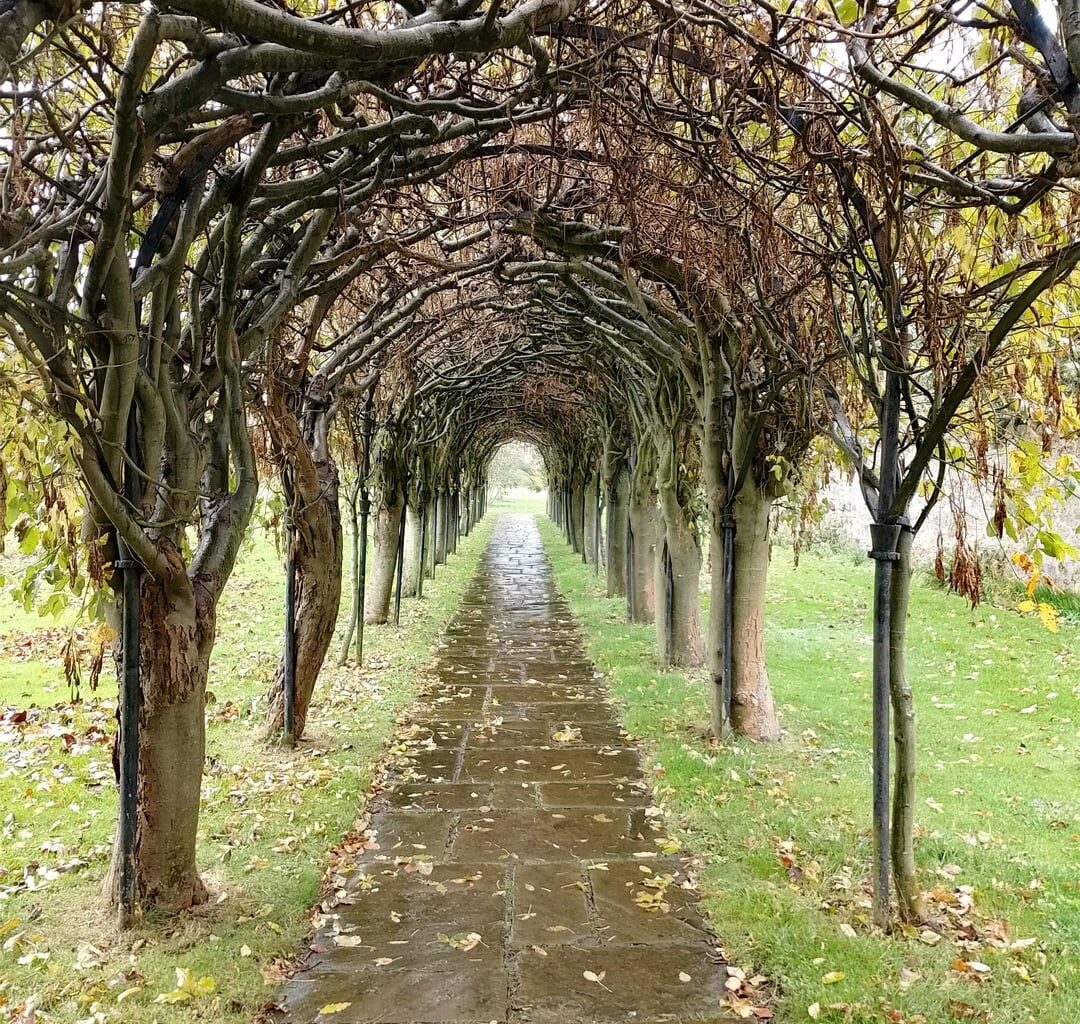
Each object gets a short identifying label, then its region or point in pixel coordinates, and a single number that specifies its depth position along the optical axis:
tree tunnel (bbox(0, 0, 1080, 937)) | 2.89
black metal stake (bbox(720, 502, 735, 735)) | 6.67
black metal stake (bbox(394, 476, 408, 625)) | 12.62
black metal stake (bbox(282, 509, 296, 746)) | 6.63
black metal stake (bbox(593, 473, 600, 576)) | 19.83
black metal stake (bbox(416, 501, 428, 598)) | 15.88
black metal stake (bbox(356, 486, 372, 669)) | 9.73
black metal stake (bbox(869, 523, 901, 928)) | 3.88
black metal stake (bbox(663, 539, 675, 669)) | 9.77
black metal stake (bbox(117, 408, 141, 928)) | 3.62
